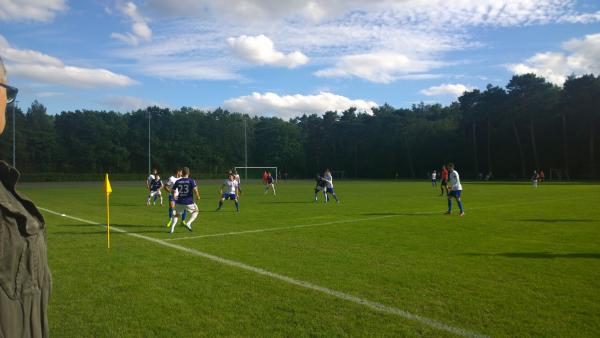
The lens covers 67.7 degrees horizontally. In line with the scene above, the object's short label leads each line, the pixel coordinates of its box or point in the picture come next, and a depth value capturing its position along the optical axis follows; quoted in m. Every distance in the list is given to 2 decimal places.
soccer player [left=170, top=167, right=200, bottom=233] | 13.17
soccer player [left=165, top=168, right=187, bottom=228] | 13.34
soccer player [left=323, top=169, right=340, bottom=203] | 24.41
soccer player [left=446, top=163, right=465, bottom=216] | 17.28
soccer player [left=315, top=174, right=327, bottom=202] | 24.84
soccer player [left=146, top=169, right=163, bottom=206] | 22.94
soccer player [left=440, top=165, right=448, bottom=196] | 26.56
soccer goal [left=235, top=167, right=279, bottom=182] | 82.91
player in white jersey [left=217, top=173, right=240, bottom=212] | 19.78
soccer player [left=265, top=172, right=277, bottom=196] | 33.56
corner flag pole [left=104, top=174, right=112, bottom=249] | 10.63
